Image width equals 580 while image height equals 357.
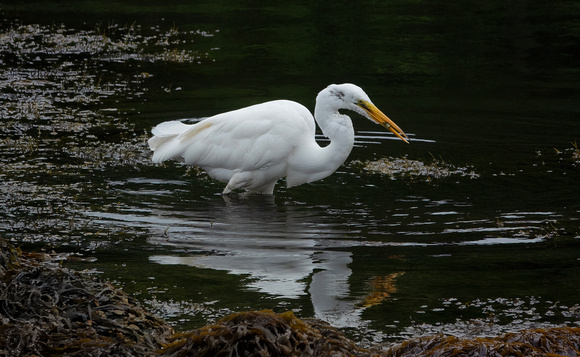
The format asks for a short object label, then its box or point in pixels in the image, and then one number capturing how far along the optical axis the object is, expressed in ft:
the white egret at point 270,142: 59.36
